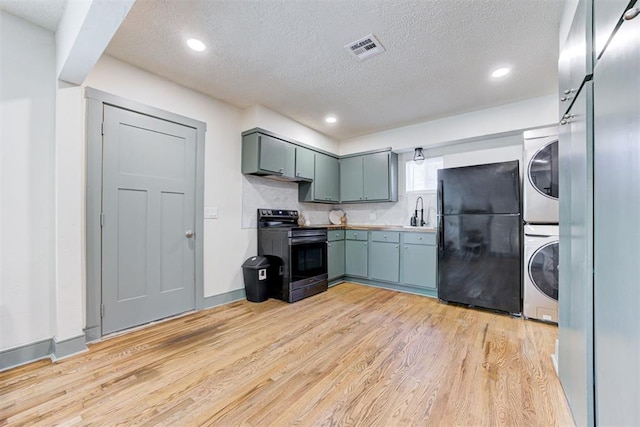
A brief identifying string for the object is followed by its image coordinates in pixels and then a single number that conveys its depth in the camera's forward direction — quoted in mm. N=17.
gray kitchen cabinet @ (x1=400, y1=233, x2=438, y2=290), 3617
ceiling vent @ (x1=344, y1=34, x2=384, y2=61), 2152
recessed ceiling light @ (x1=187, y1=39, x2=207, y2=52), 2180
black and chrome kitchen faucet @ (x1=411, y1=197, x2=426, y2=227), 4136
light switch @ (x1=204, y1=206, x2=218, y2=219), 3109
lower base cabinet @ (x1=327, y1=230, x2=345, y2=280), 4137
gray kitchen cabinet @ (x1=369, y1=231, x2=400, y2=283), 3928
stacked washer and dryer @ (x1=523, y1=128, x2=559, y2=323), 2680
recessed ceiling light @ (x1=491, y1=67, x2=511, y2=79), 2555
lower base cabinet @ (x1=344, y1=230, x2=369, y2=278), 4246
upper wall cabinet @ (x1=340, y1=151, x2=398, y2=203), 4242
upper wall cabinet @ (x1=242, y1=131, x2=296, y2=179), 3363
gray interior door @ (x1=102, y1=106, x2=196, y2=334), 2408
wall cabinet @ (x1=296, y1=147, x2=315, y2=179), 3932
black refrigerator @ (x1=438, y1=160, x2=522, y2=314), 2959
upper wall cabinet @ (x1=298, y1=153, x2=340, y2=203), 4277
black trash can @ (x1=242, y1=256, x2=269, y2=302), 3357
